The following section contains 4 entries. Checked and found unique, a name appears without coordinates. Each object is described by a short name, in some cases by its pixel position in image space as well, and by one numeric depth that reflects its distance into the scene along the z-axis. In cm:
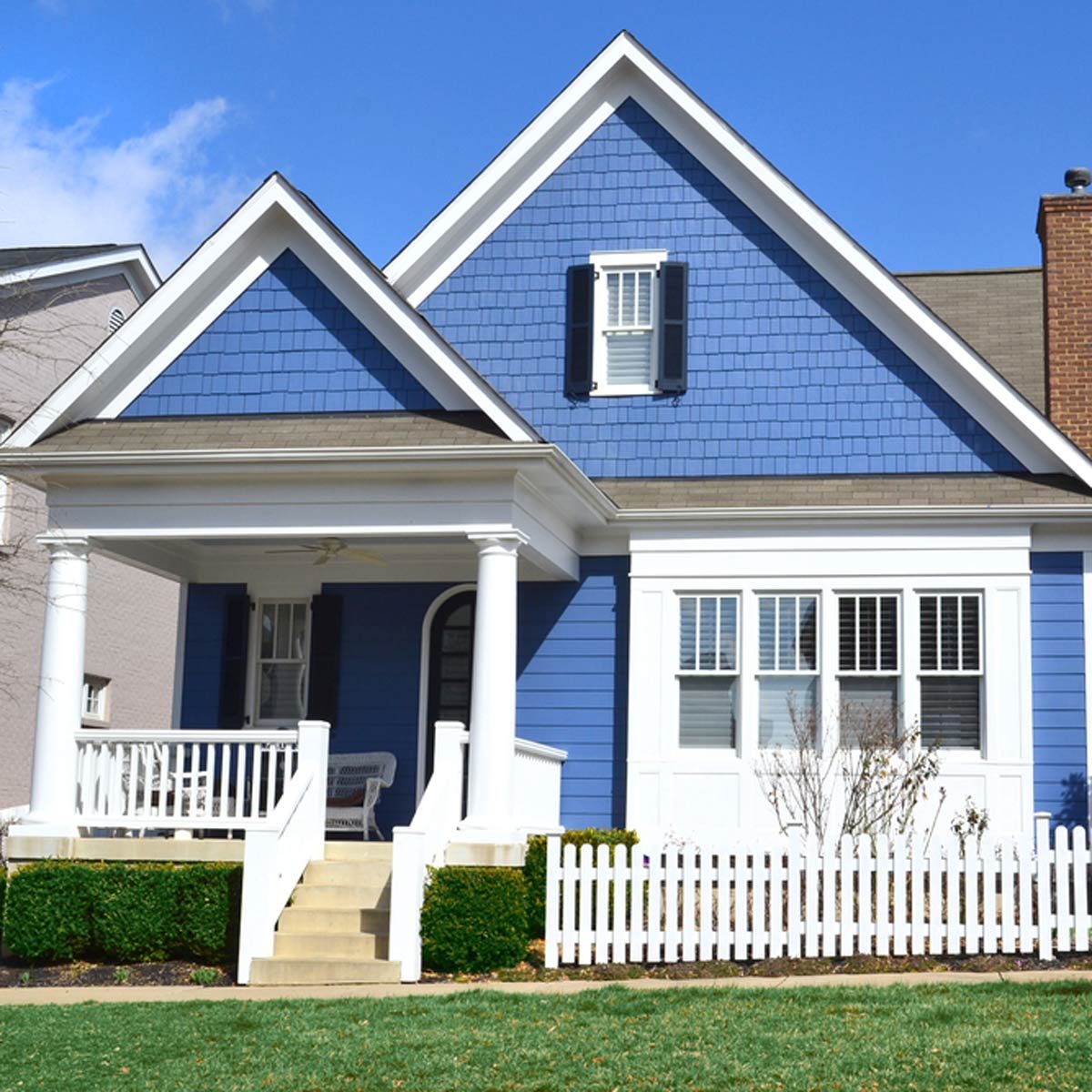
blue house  1442
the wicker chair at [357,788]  1608
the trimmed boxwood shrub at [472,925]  1259
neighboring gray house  2428
